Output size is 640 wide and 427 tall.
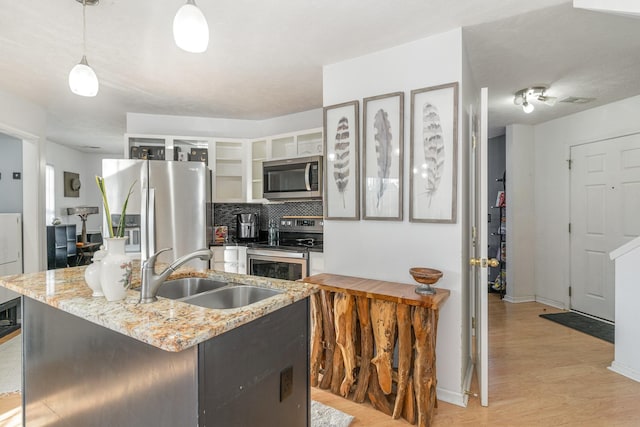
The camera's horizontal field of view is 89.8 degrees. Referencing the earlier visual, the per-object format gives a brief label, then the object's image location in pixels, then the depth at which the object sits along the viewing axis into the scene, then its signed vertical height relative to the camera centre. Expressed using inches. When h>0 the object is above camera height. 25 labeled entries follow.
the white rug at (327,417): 76.0 -50.3
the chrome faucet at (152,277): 49.6 -10.1
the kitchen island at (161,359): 39.8 -22.0
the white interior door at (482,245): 78.9 -8.7
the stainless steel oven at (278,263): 127.5 -21.6
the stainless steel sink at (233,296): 62.4 -16.9
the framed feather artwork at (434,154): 84.1 +15.3
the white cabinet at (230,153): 152.3 +29.0
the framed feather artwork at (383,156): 92.0 +16.2
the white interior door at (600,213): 137.6 -1.6
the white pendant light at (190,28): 50.9 +29.7
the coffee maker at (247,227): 162.4 -7.7
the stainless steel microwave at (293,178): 129.3 +14.2
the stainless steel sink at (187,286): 70.6 -16.5
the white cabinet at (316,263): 125.2 -20.1
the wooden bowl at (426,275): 76.2 -15.5
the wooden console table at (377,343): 74.4 -33.8
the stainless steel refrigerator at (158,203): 132.2 +3.9
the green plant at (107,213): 52.7 -0.1
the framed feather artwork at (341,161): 99.8 +16.0
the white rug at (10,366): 92.4 -49.6
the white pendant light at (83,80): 66.3 +27.6
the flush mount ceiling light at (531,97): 125.6 +46.1
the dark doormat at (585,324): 130.6 -50.6
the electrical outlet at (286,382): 53.2 -28.8
